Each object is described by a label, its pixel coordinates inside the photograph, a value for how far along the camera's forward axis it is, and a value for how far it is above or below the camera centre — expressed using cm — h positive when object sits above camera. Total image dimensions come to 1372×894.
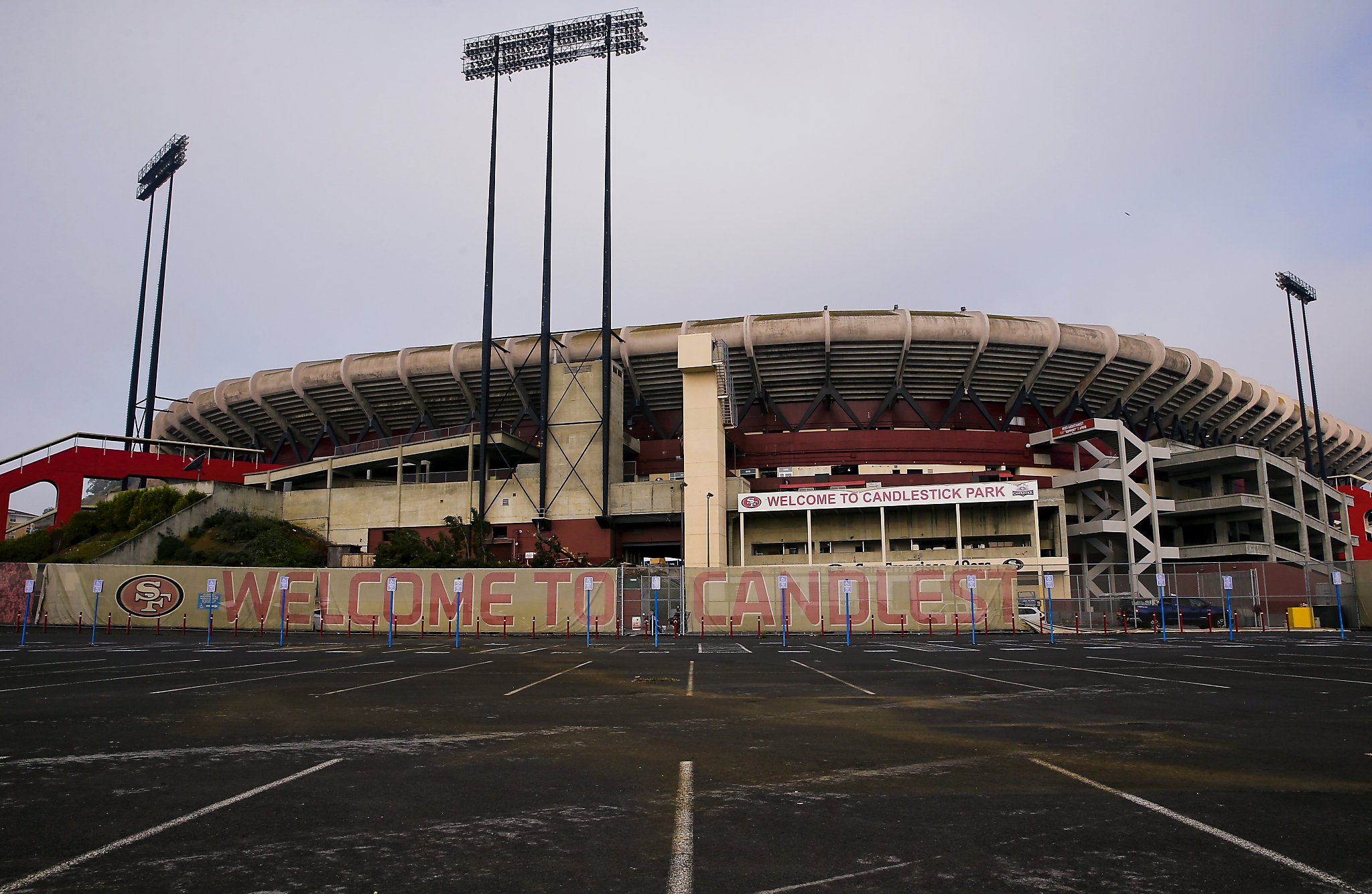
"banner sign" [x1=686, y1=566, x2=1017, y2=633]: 3366 -59
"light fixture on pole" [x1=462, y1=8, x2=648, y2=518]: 5644 +3540
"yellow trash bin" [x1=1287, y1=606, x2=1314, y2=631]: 3731 -152
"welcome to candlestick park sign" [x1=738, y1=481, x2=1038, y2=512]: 5338 +547
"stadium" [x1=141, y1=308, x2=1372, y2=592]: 5662 +991
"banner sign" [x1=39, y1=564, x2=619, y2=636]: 3350 -46
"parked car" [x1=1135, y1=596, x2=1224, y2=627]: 3862 -133
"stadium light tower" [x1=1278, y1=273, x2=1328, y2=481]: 7781 +2639
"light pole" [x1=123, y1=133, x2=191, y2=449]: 6950 +3259
